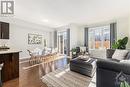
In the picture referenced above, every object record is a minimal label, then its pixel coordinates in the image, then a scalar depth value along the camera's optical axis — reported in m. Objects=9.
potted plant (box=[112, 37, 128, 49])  3.20
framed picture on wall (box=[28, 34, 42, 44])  4.74
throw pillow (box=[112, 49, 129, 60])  2.50
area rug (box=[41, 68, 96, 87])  1.70
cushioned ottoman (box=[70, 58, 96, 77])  2.04
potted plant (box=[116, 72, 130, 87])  0.59
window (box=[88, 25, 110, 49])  4.16
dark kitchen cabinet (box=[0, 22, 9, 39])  2.84
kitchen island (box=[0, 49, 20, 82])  1.87
